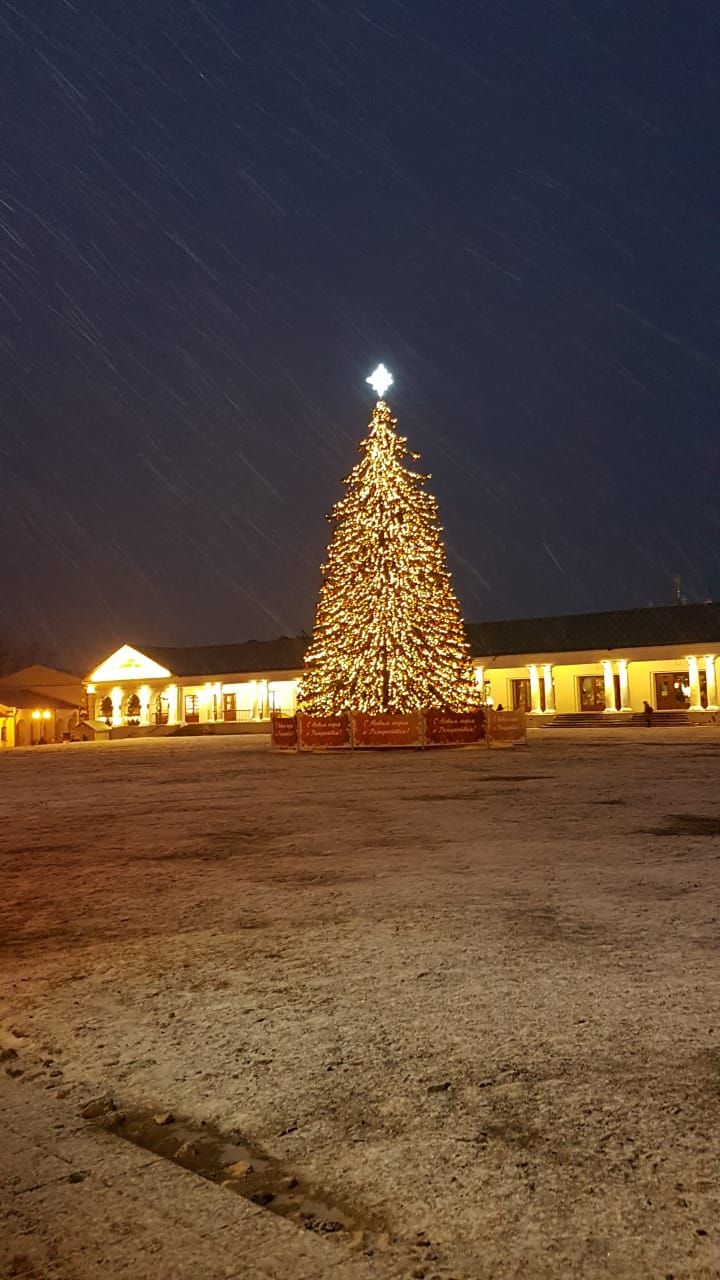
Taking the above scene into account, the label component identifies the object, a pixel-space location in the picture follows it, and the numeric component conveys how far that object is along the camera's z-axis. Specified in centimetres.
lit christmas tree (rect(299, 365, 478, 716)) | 2864
